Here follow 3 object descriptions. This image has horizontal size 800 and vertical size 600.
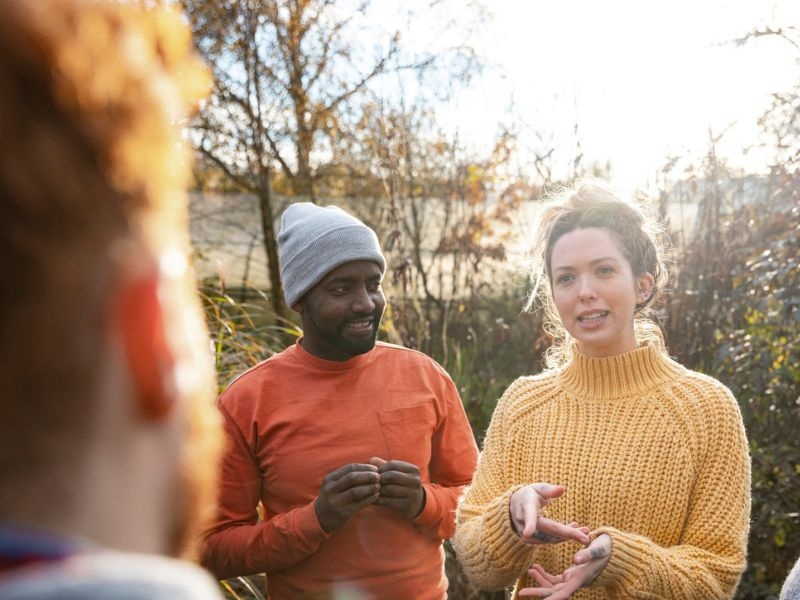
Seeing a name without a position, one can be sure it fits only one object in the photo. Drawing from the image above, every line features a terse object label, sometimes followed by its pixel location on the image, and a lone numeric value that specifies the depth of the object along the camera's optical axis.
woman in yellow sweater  2.02
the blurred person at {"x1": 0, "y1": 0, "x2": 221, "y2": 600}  0.56
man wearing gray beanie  2.39
